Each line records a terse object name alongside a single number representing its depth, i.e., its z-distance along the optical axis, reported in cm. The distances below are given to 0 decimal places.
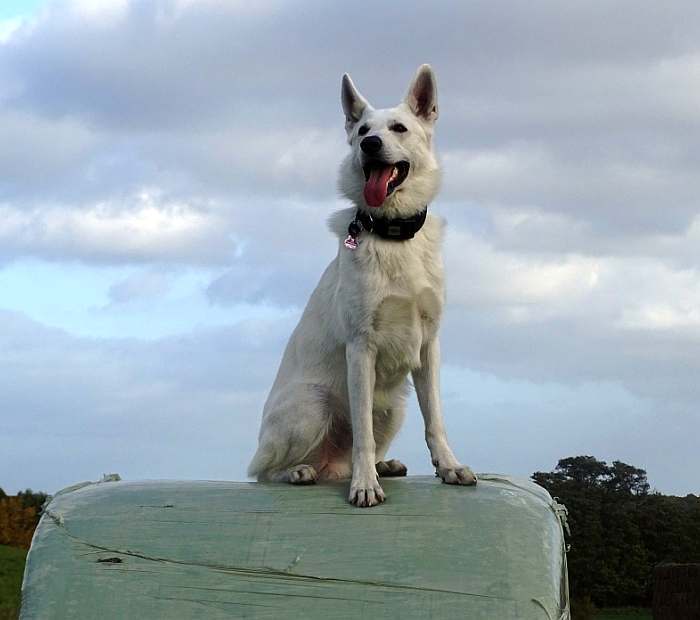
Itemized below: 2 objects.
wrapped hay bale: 415
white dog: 502
